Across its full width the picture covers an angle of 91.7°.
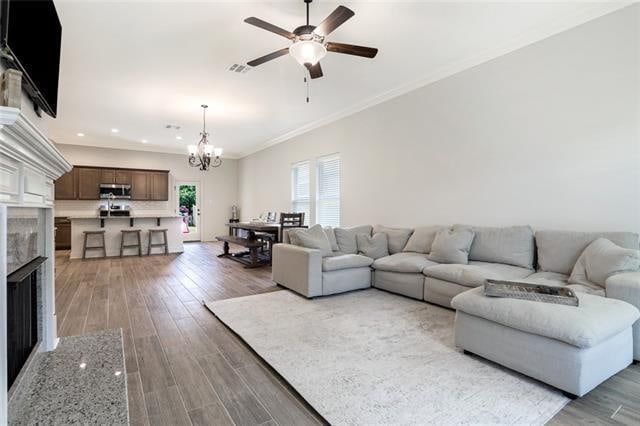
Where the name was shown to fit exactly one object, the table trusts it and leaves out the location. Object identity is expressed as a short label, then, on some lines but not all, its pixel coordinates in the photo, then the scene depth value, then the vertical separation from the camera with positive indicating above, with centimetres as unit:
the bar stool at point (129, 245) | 724 -83
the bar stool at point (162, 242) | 752 -85
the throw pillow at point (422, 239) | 416 -41
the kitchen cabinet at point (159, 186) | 924 +62
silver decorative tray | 205 -57
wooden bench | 593 -96
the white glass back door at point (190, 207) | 1025 -2
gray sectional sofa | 195 -69
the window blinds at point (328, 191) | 635 +37
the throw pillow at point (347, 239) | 461 -46
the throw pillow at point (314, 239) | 412 -42
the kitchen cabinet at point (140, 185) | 898 +61
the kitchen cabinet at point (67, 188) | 805 +47
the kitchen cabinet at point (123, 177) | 877 +83
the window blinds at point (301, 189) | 723 +46
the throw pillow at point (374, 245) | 456 -54
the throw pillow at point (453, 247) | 357 -43
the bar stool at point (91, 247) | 677 -90
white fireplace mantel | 123 +12
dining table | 600 -70
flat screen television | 147 +91
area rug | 174 -112
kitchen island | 682 -51
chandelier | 626 +116
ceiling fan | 233 +139
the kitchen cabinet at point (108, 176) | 860 +84
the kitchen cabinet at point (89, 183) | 833 +63
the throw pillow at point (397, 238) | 455 -42
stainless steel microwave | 859 +42
